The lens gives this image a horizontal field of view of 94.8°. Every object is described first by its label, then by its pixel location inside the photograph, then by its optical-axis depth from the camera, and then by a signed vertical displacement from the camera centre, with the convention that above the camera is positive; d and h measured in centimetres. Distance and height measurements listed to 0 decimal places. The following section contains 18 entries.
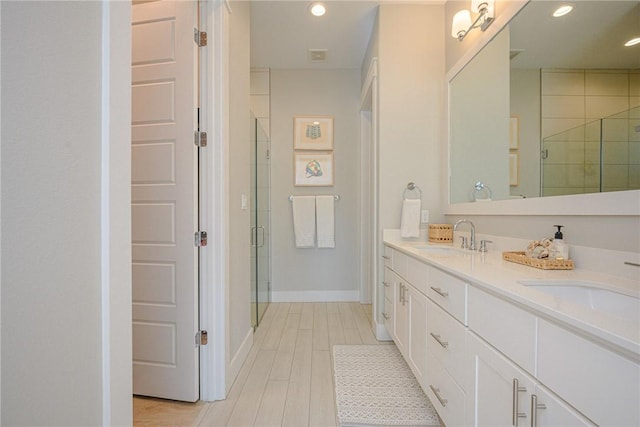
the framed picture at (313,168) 346 +50
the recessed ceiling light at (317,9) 243 +169
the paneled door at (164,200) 155 +5
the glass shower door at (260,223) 262 -13
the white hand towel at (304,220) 341 -11
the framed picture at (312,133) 345 +91
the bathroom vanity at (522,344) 55 -34
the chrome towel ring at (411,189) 241 +18
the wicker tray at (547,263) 116 -21
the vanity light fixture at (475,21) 177 +126
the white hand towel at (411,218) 232 -6
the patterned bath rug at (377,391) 146 -103
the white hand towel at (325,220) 342 -11
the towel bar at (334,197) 344 +16
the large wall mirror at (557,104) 100 +47
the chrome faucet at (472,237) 189 -17
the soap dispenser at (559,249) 120 -15
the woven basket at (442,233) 223 -17
